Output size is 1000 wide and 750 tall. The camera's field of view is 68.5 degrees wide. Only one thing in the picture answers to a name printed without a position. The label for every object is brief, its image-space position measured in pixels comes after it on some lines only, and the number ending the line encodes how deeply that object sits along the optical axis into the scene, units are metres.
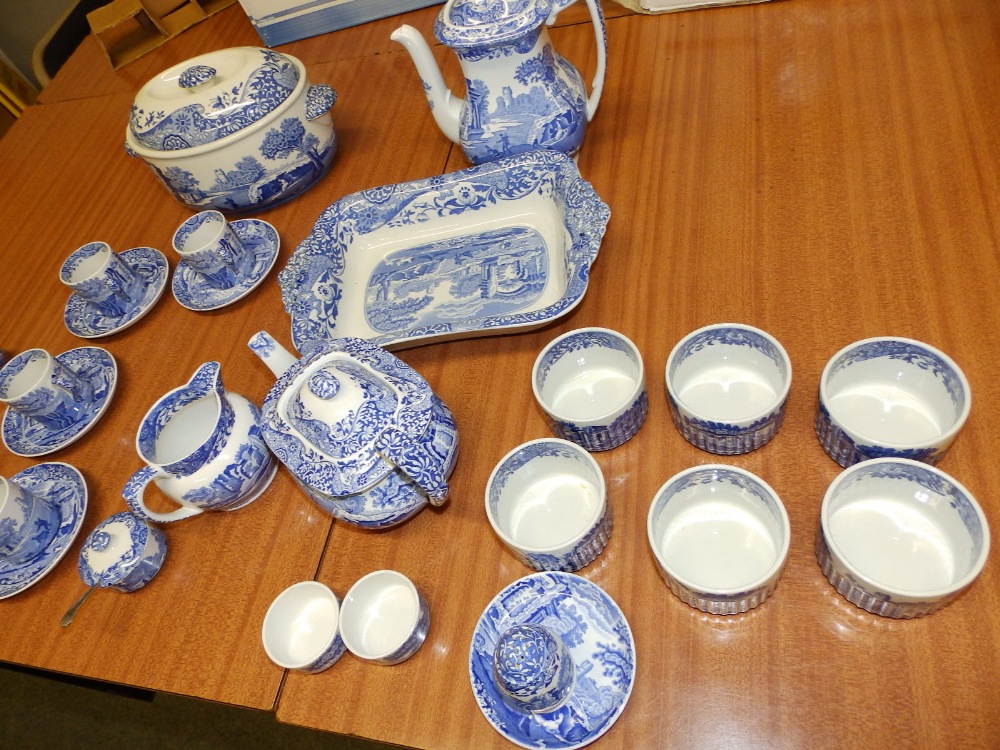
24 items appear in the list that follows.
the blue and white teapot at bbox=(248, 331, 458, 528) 0.77
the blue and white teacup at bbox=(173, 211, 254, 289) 1.15
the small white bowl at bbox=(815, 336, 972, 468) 0.76
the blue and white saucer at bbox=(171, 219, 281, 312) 1.19
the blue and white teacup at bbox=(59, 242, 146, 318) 1.18
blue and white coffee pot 1.02
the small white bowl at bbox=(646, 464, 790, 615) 0.73
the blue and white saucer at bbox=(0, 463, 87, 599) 0.96
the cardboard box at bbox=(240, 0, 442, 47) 1.57
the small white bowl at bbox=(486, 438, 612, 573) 0.79
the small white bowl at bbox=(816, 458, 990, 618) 0.67
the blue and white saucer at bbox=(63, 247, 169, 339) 1.22
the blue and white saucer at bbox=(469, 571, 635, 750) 0.70
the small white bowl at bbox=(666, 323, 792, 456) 0.81
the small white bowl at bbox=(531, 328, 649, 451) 0.86
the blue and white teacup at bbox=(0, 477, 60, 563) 0.94
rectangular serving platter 1.02
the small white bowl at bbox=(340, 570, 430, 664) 0.77
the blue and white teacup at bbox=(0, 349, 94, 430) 1.06
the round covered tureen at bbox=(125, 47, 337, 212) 1.17
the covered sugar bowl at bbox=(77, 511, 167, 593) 0.89
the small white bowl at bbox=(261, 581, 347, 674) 0.80
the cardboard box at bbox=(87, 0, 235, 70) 1.73
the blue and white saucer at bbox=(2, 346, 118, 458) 1.09
